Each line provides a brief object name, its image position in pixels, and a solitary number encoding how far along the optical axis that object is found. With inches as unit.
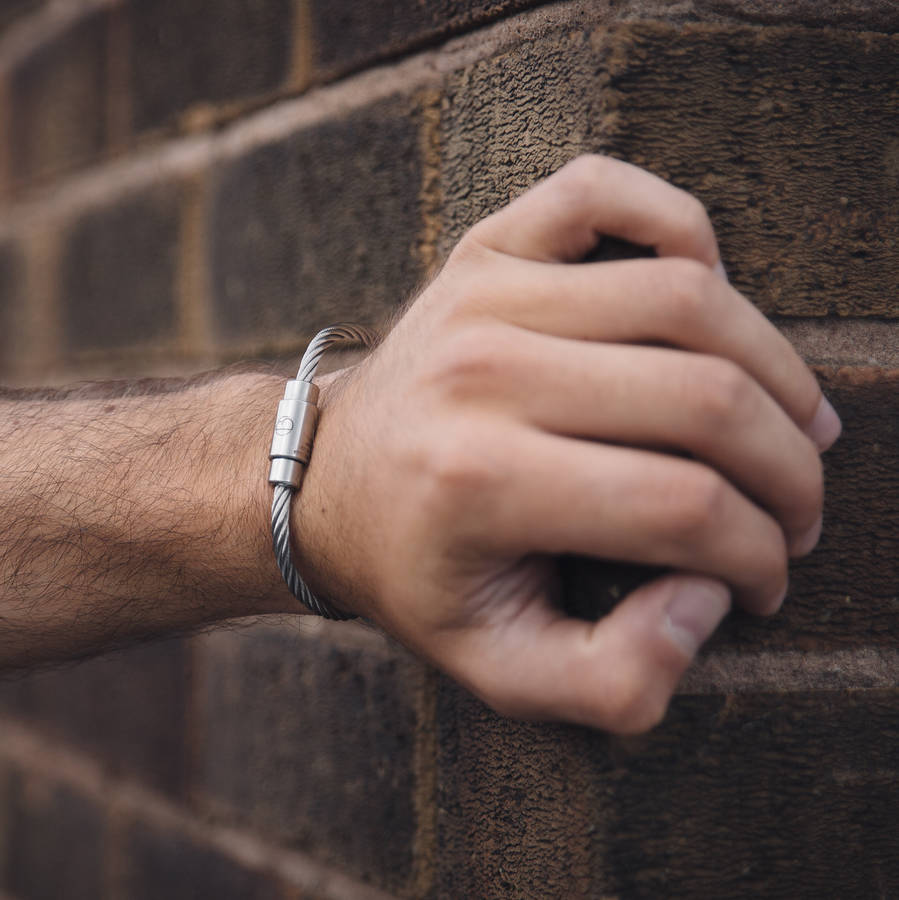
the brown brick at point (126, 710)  24.6
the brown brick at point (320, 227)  19.9
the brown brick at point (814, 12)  17.2
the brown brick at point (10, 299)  31.8
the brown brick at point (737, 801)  17.1
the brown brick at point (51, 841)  26.8
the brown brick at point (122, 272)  25.2
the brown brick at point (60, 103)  27.6
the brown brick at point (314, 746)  20.0
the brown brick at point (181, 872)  22.5
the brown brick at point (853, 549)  17.2
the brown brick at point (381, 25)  18.7
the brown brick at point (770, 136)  17.1
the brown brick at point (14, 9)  30.8
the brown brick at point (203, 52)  22.2
